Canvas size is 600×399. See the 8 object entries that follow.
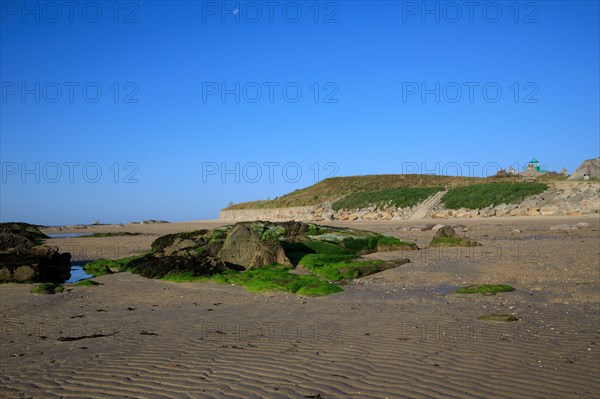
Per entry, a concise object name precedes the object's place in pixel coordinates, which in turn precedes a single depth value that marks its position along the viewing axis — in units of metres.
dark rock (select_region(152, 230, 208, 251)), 21.05
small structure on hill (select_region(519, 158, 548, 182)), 52.61
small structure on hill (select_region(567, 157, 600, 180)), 44.97
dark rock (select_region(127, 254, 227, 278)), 15.01
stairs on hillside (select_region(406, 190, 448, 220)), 41.47
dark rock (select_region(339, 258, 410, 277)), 13.95
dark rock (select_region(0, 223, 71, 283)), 14.42
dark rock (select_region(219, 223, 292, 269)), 15.82
